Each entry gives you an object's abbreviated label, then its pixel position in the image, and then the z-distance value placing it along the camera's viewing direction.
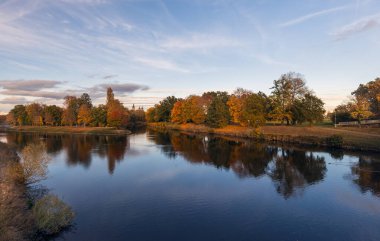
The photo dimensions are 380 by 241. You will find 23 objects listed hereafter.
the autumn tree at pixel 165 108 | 125.71
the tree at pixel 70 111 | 106.80
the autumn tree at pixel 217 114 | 83.38
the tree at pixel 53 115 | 113.11
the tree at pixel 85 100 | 123.75
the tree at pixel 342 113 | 76.94
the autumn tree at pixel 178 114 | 104.34
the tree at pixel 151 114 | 141.62
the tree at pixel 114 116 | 95.84
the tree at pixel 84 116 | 101.44
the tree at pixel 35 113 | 116.07
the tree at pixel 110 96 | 114.22
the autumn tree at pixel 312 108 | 66.69
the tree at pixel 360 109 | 66.19
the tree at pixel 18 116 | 127.06
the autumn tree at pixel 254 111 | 71.80
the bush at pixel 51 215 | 17.25
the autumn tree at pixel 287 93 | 71.00
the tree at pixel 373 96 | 74.16
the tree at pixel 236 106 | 78.38
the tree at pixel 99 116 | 99.31
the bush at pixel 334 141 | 50.59
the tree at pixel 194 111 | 98.56
